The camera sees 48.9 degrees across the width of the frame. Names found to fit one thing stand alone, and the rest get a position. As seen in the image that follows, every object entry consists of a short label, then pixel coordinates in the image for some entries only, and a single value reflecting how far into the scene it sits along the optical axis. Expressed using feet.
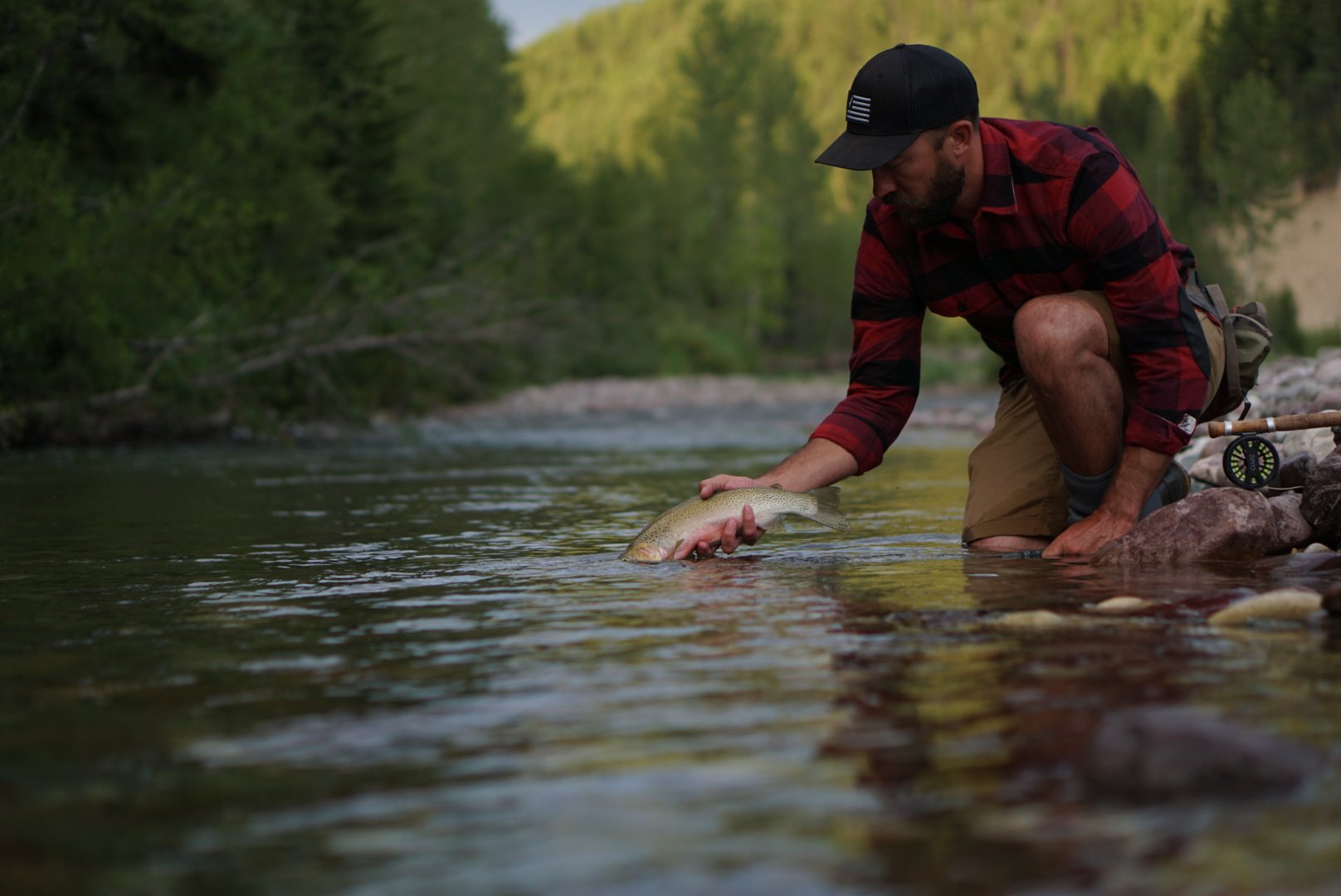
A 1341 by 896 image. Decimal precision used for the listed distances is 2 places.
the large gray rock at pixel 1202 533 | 13.99
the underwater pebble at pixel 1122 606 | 11.02
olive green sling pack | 14.96
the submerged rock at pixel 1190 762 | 6.19
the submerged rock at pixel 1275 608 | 10.25
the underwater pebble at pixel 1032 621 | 10.47
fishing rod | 16.71
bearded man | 13.48
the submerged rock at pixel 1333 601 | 10.14
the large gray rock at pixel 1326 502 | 14.75
